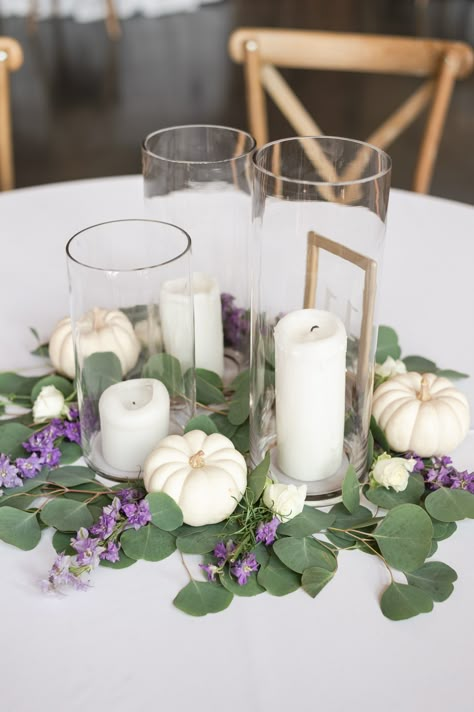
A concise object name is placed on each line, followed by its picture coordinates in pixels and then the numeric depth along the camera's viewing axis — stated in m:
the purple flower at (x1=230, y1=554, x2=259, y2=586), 0.81
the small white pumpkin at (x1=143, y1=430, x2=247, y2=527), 0.83
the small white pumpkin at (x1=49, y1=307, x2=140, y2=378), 0.95
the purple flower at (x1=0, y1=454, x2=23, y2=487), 0.92
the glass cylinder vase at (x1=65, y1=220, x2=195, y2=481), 0.92
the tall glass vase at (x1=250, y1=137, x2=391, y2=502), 0.85
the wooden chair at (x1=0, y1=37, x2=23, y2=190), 1.83
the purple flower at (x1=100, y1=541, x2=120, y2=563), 0.82
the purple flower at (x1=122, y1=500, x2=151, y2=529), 0.84
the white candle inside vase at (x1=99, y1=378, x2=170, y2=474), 0.93
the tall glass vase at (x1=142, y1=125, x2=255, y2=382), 1.05
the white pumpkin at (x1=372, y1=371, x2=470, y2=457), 0.94
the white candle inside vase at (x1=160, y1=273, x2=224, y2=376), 0.97
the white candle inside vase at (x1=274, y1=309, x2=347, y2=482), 0.86
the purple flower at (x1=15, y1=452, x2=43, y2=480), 0.94
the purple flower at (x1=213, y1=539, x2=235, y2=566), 0.82
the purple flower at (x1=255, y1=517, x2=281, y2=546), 0.83
